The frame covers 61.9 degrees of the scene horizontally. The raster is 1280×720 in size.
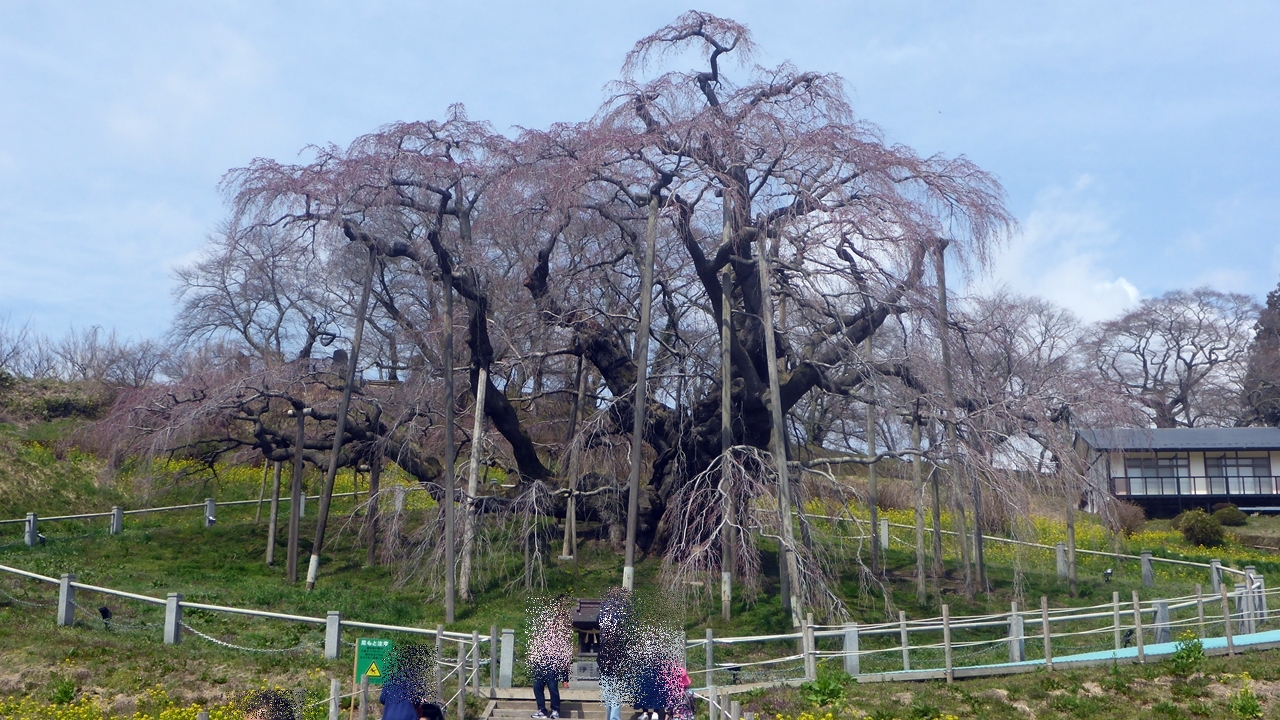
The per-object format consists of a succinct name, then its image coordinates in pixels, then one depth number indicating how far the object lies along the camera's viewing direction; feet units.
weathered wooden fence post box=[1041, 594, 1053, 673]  46.42
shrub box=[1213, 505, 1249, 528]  131.85
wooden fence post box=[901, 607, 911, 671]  48.88
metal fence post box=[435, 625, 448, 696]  44.36
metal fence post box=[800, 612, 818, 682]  47.78
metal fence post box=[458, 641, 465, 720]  44.55
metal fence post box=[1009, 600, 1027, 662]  50.26
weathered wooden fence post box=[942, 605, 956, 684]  45.88
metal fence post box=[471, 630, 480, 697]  48.49
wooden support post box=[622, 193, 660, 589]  62.64
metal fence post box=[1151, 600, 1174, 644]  52.44
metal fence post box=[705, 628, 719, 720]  37.55
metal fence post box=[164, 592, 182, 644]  54.90
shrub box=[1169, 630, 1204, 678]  44.86
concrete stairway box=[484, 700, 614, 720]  44.09
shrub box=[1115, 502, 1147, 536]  122.52
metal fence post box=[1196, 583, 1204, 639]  48.65
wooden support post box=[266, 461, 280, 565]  82.53
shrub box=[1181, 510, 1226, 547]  118.73
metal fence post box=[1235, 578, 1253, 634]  54.47
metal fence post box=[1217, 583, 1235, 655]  46.59
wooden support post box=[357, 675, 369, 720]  39.22
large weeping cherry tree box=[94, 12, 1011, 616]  63.98
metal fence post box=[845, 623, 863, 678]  49.11
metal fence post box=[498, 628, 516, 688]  50.08
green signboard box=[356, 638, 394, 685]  39.86
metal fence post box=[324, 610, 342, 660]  53.47
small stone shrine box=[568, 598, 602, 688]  42.60
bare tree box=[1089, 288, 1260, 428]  177.88
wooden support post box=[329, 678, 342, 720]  39.75
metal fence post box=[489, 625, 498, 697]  49.66
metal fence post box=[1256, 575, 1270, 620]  57.21
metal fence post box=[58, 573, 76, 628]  57.01
